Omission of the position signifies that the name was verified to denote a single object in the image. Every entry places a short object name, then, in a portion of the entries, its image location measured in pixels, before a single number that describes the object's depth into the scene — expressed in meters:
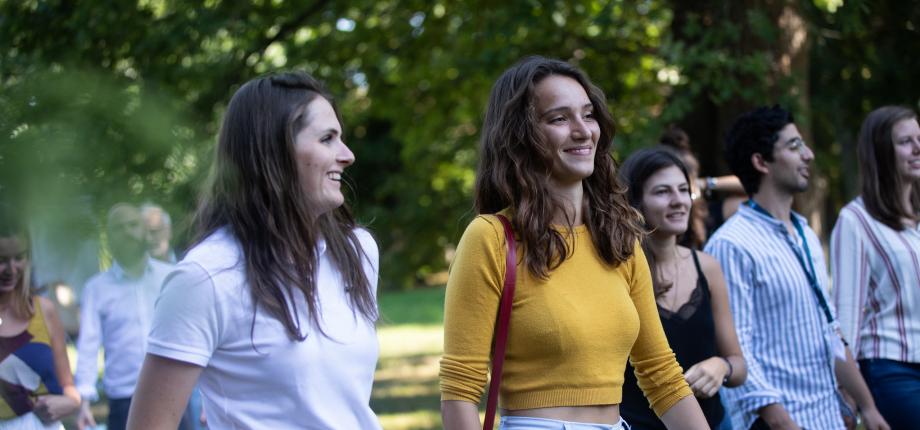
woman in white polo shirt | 2.37
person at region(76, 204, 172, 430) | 6.46
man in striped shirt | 4.31
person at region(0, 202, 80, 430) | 4.04
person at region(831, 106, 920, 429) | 4.80
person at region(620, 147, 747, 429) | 4.05
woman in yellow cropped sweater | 2.89
